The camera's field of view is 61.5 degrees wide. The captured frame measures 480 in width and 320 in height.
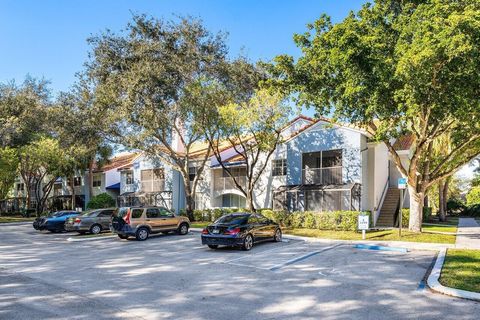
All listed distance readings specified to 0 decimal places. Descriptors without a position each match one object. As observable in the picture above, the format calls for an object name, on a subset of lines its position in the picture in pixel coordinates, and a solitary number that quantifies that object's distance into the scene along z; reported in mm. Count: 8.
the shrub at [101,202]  40906
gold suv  19297
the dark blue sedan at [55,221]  25484
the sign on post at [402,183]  17828
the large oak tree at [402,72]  14398
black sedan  15125
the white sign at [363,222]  18359
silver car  23406
